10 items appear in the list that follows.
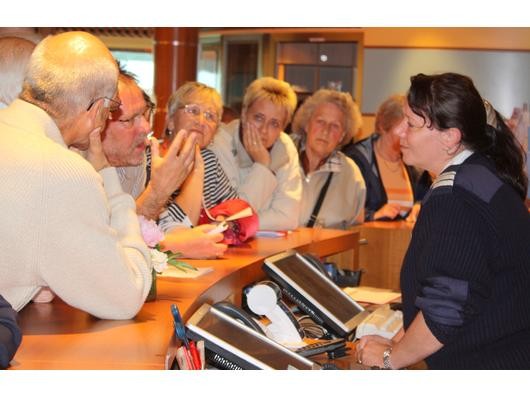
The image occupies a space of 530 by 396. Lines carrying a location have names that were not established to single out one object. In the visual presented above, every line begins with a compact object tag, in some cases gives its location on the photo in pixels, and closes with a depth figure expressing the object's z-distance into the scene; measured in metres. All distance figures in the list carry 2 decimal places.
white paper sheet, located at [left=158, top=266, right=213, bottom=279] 3.39
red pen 2.41
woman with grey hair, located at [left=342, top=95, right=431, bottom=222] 6.52
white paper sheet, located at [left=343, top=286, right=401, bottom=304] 4.48
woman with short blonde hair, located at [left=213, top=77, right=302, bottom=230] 5.29
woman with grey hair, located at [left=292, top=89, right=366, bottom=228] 5.91
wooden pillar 9.99
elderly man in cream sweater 2.27
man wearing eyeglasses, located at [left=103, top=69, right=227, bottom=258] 3.39
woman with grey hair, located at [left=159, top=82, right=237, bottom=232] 4.74
